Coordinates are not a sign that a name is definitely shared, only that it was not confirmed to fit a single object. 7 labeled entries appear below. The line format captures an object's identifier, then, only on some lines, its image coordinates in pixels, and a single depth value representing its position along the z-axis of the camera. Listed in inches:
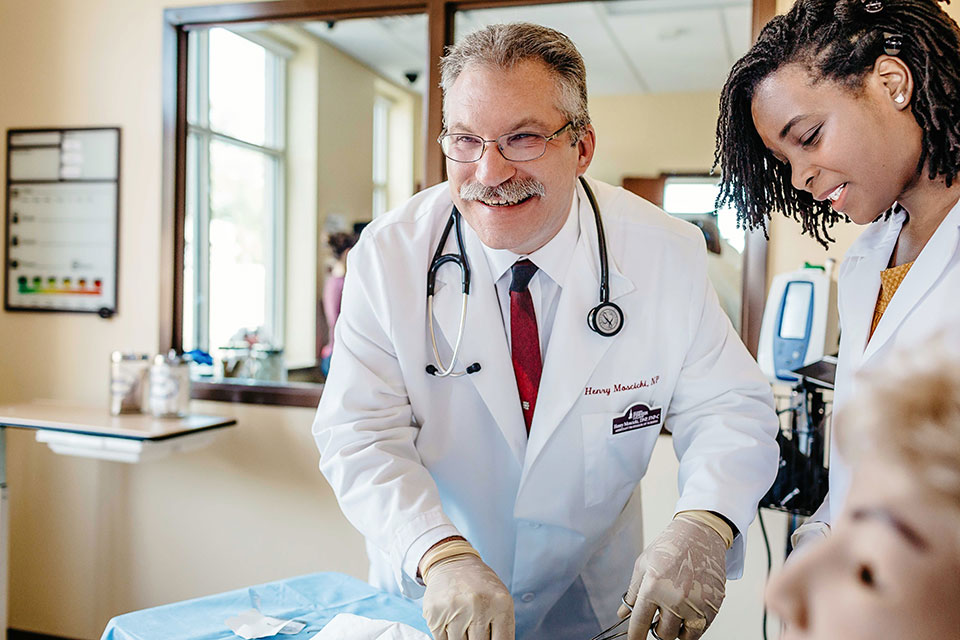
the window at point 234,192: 139.6
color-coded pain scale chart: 110.6
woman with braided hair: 38.0
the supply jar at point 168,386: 98.1
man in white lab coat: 50.5
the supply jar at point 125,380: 99.7
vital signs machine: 76.4
